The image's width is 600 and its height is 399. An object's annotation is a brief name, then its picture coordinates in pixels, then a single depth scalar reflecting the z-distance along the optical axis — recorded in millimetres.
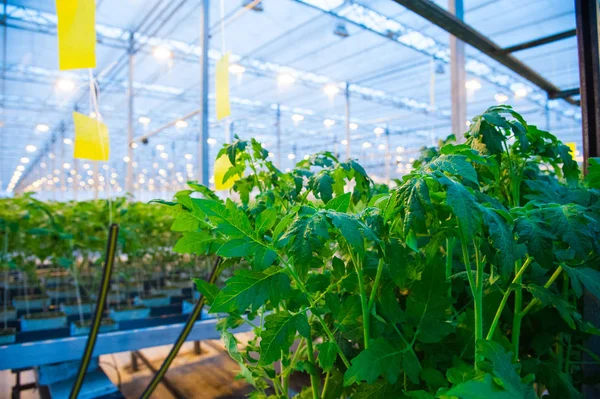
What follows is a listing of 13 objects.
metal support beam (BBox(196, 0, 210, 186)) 2545
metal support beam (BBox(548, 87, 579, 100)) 1354
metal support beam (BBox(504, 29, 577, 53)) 1076
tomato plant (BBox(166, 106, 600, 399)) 454
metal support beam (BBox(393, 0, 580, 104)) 817
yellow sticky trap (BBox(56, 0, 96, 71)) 1110
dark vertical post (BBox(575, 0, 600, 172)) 889
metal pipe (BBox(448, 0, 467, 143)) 1761
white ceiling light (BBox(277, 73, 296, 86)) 4963
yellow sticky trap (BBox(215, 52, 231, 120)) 1787
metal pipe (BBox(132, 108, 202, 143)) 2738
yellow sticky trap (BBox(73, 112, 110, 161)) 1501
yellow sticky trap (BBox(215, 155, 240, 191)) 1486
